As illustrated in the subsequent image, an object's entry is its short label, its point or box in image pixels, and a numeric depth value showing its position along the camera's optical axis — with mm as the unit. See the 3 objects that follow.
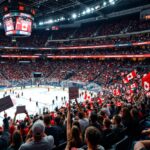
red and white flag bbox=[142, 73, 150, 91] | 11238
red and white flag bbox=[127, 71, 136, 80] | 14083
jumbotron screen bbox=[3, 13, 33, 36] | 22109
